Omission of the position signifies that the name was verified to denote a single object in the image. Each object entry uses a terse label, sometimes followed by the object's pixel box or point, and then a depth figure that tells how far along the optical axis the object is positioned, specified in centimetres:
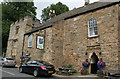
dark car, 896
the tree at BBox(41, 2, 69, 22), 3511
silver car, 1537
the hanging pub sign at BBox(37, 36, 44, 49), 1359
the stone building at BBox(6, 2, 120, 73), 982
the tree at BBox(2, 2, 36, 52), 2794
